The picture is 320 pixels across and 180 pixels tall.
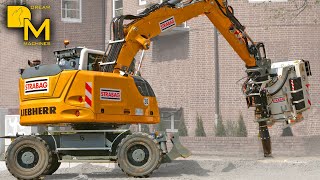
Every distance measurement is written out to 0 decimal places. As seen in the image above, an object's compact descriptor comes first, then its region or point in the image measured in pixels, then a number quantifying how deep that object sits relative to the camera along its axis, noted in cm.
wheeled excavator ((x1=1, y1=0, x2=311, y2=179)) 1642
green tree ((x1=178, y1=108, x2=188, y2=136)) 2904
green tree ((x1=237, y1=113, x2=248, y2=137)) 2761
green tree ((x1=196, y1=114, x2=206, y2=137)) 2844
